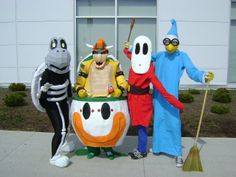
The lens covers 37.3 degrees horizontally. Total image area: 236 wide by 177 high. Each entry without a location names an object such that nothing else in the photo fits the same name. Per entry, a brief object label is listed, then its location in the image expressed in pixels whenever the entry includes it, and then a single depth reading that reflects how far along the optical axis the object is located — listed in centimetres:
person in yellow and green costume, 512
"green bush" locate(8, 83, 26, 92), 1195
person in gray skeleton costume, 488
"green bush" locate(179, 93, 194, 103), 1009
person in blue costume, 522
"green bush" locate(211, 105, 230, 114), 882
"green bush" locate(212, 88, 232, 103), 1021
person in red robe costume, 516
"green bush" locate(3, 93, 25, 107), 936
